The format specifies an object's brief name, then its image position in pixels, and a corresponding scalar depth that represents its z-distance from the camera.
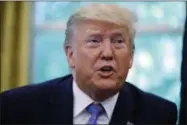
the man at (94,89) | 2.49
